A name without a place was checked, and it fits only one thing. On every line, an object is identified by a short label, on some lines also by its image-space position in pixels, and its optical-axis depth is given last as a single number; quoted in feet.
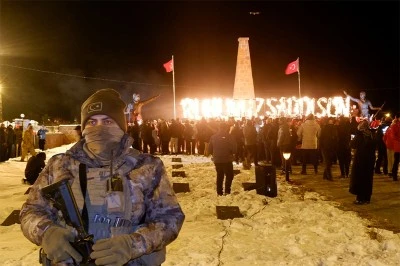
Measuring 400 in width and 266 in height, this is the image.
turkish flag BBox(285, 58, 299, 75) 103.86
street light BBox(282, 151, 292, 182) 40.93
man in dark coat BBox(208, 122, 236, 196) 32.14
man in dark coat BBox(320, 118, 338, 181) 39.75
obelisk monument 87.81
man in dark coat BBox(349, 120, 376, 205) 29.53
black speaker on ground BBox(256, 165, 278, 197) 32.19
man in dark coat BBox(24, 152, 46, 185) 23.90
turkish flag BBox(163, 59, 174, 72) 98.72
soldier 6.63
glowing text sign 91.86
